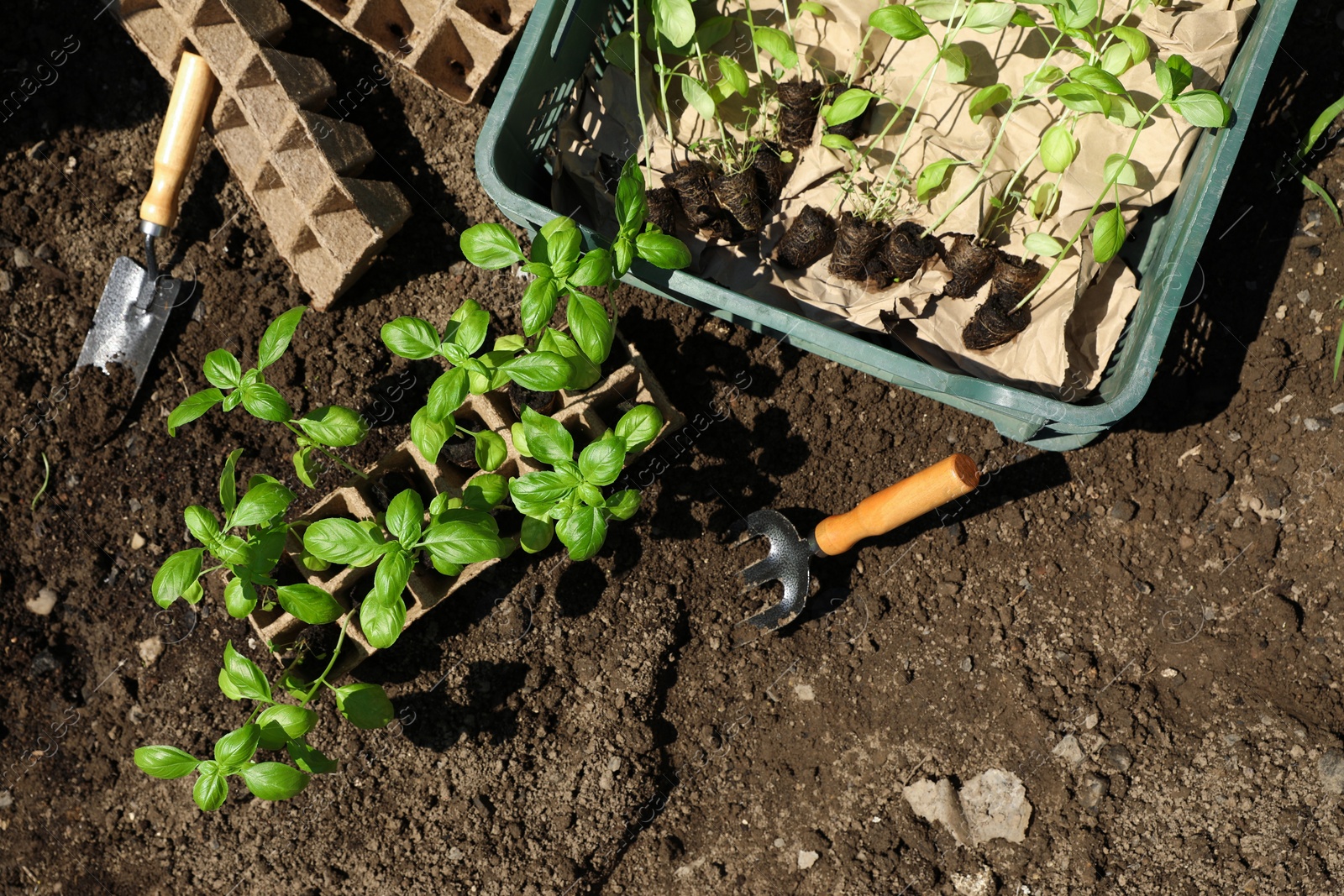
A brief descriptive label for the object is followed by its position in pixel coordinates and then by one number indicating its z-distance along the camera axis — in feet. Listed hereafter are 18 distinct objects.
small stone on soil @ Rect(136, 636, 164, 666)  5.09
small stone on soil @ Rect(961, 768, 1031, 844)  4.98
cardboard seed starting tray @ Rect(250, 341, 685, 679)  4.89
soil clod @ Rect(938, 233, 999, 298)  4.83
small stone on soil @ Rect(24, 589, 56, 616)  5.10
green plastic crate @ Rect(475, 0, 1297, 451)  4.54
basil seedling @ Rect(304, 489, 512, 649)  4.53
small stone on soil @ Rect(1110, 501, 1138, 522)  5.03
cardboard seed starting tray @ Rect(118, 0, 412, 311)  4.96
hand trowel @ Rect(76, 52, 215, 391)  5.12
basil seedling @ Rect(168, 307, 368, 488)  4.59
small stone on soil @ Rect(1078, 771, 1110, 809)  4.96
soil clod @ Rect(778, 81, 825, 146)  4.85
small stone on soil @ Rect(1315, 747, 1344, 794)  4.91
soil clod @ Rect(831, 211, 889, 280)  4.85
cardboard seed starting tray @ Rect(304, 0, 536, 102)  4.97
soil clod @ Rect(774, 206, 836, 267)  4.87
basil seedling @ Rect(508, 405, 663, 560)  4.54
